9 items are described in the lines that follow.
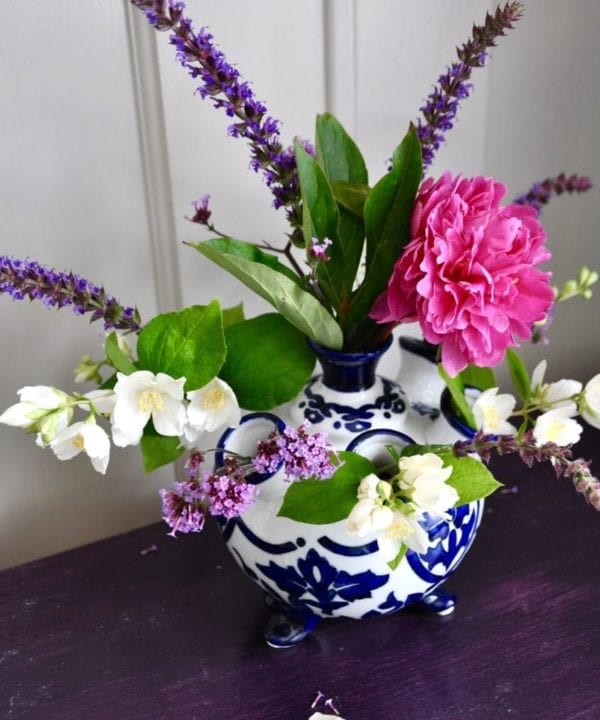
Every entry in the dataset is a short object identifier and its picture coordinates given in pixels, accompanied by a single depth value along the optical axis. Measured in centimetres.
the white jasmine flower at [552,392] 54
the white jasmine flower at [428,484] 45
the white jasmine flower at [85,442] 48
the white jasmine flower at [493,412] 54
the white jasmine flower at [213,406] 51
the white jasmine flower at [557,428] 51
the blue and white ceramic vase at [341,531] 52
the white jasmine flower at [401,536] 47
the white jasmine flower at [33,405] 47
